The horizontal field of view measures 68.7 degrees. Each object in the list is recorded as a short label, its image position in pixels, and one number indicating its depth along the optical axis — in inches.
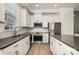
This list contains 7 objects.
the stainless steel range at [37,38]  101.7
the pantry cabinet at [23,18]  86.0
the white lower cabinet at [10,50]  24.5
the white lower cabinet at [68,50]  23.2
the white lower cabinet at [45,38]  105.8
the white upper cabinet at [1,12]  32.2
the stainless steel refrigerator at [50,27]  104.1
